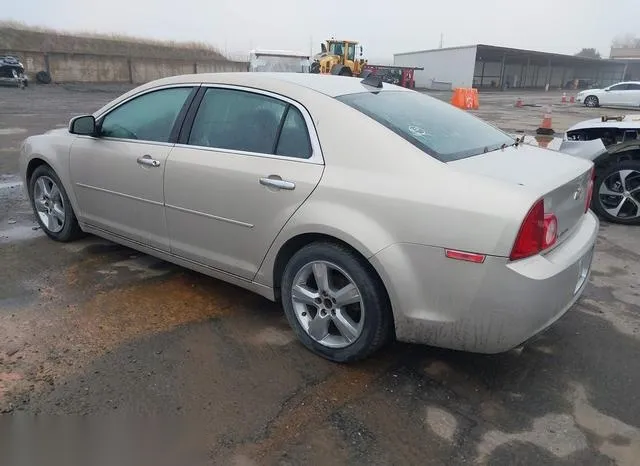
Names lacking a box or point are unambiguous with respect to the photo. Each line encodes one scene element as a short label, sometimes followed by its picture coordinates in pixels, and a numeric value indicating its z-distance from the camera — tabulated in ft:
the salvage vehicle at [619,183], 19.03
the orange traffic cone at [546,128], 46.36
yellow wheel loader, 107.45
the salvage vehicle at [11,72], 87.66
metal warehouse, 156.35
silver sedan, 8.14
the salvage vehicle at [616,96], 91.61
